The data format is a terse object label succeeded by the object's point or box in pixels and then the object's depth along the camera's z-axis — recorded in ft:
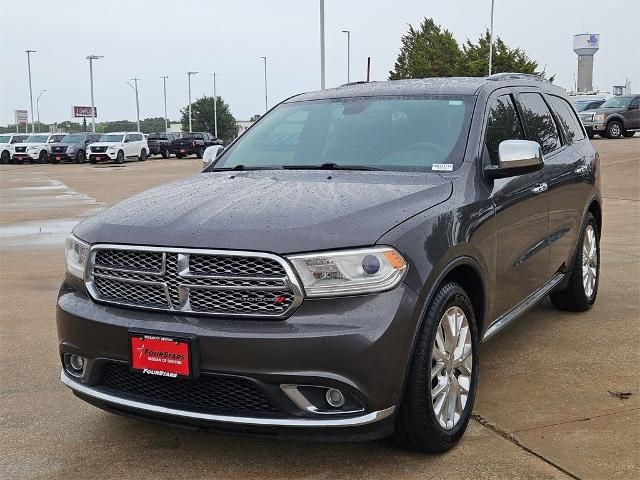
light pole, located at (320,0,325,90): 100.62
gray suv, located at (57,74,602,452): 9.58
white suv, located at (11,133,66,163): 135.44
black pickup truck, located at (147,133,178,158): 145.38
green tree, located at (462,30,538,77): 170.50
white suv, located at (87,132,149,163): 126.31
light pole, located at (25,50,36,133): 249.08
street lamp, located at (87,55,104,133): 222.69
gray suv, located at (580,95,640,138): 95.92
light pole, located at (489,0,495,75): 160.41
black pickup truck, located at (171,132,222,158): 142.00
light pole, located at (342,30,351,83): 208.89
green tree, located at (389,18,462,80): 178.29
